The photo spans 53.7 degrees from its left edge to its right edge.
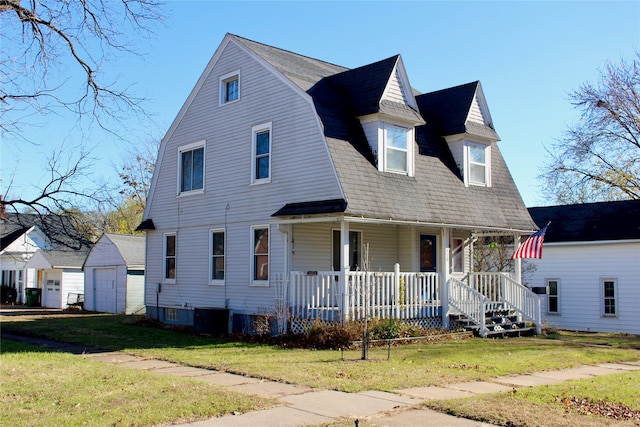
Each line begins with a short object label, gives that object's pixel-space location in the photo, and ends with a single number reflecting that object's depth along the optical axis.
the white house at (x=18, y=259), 40.75
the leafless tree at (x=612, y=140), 33.50
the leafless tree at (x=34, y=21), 10.54
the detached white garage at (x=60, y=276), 36.00
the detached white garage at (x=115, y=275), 30.41
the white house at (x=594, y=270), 24.08
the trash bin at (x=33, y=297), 37.66
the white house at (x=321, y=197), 17.47
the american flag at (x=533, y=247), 19.09
